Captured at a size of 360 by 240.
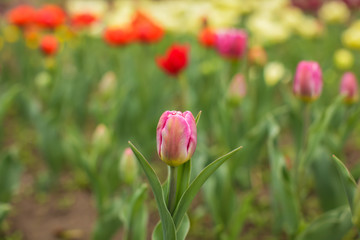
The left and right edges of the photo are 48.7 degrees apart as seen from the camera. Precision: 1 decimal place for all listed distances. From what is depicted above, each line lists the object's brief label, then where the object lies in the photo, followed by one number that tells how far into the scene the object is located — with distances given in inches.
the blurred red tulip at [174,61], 63.2
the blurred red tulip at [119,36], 81.0
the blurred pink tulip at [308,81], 44.4
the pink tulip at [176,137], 26.8
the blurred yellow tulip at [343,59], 89.6
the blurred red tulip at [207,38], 81.2
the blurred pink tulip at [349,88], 50.4
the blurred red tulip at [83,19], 102.0
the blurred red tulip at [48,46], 80.0
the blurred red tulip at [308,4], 153.3
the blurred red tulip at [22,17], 91.6
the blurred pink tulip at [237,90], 56.2
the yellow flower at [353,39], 85.6
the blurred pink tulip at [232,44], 63.0
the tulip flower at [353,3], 131.2
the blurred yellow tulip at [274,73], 83.7
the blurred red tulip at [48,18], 91.8
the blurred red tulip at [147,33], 83.7
